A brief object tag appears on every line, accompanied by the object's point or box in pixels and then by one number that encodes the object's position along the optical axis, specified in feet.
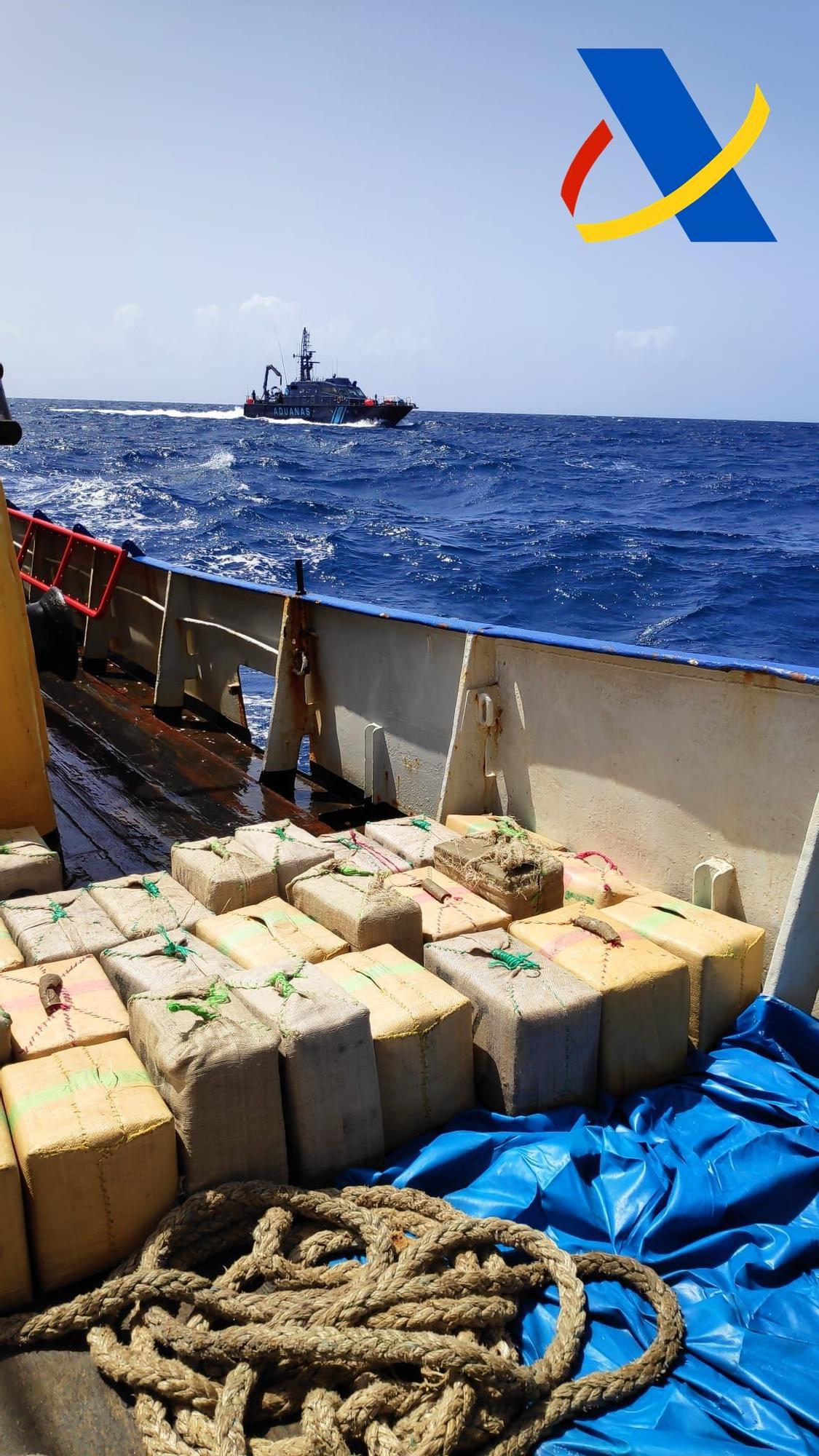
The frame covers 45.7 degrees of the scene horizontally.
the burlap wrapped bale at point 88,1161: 8.21
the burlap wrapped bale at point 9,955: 10.96
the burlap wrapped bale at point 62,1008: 9.56
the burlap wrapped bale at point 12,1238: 8.00
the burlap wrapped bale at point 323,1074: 9.38
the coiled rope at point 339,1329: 7.27
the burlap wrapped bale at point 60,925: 11.10
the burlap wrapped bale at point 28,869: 13.20
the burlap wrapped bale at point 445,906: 12.36
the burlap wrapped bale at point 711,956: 12.15
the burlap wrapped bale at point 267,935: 11.41
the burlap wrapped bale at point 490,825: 15.60
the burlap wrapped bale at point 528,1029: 10.36
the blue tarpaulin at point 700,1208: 7.68
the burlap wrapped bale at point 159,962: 10.30
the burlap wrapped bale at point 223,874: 12.85
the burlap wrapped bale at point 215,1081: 8.80
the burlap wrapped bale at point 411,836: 14.62
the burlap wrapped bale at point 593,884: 13.91
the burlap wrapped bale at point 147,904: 11.77
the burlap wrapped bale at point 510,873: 12.97
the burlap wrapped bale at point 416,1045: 10.11
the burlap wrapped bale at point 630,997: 11.08
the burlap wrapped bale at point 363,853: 13.76
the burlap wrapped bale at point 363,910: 11.72
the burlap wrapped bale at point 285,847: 13.58
